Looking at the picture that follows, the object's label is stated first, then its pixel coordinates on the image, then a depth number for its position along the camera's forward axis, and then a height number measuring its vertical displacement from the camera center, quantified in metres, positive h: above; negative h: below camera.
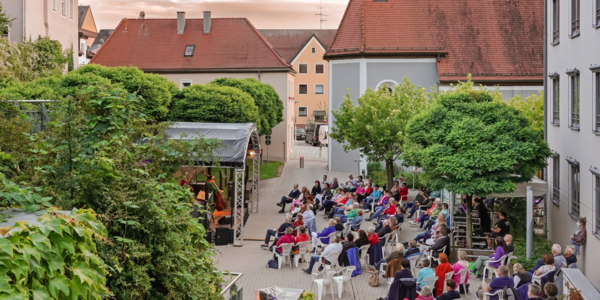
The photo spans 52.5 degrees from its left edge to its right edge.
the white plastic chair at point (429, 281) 12.10 -2.68
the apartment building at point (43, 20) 32.44 +7.21
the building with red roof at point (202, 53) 48.56 +7.64
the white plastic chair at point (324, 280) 13.48 -2.97
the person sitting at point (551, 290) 9.95 -2.34
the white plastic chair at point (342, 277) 13.48 -2.90
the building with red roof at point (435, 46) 37.84 +6.43
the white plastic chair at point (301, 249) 16.55 -2.81
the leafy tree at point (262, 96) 36.12 +3.13
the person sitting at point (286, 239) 16.47 -2.53
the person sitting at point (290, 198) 26.09 -2.20
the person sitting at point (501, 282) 11.31 -2.51
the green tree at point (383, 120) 27.56 +1.22
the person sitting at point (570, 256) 12.50 -2.25
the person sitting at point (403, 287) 11.80 -2.73
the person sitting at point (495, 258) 13.91 -2.62
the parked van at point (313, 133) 61.85 +1.49
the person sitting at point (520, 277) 11.56 -2.48
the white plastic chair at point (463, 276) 13.04 -2.81
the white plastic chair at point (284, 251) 16.35 -2.82
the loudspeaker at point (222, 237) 19.62 -2.91
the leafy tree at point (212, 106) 28.11 +1.90
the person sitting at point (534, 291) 10.03 -2.39
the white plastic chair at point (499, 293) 11.27 -2.72
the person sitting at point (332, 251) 15.01 -2.58
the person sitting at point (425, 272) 12.23 -2.53
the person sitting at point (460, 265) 12.80 -2.51
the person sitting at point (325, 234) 17.50 -2.55
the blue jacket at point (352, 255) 15.38 -2.74
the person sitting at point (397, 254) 13.34 -2.35
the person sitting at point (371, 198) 25.22 -2.15
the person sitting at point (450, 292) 11.12 -2.67
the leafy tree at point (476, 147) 15.29 +0.00
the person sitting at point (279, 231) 17.56 -2.52
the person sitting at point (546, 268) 11.95 -2.38
